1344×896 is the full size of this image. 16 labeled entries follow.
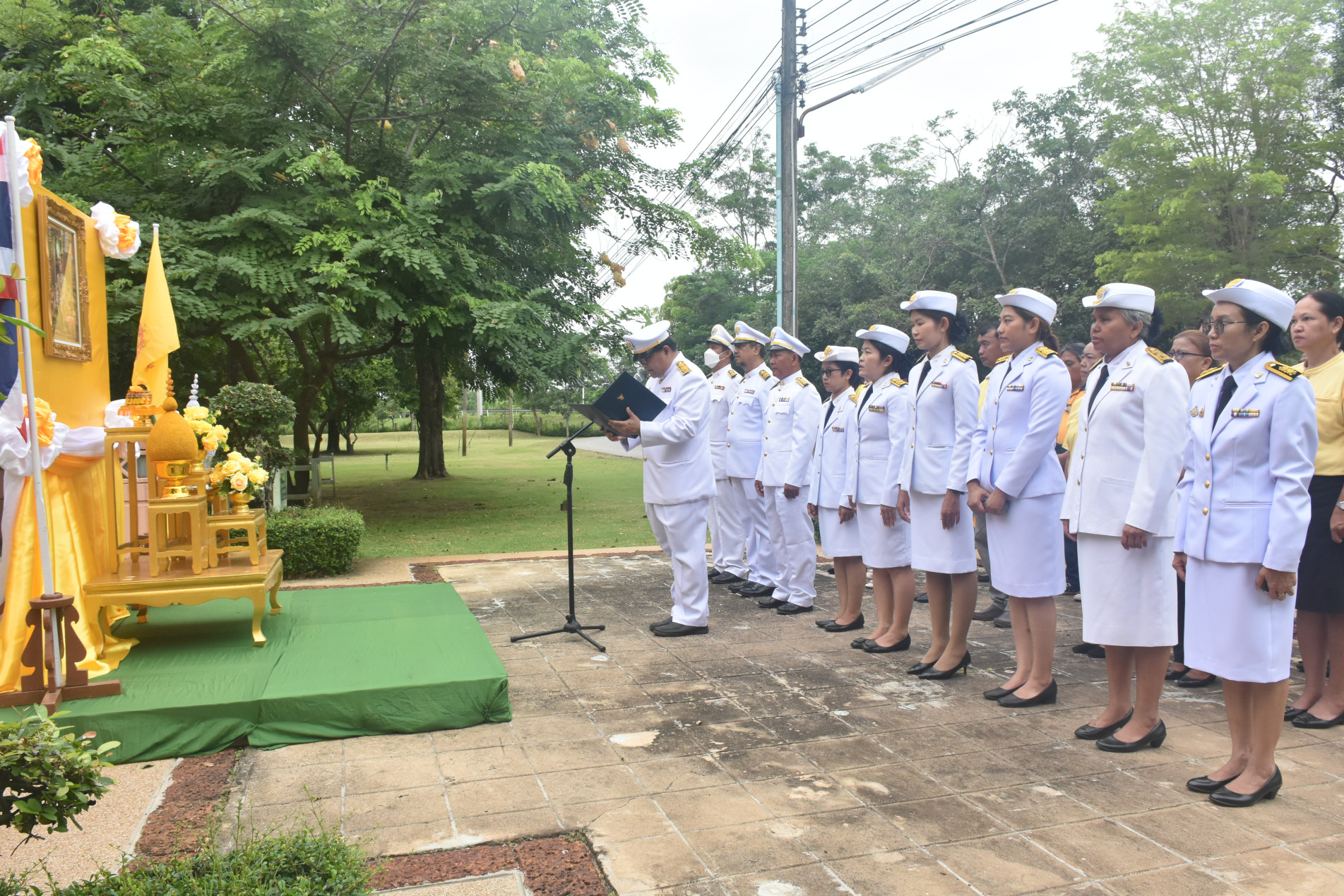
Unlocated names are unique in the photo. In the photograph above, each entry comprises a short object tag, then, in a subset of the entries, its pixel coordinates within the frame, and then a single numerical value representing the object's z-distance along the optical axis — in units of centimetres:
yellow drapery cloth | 411
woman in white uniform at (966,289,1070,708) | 439
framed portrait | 452
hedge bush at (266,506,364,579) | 799
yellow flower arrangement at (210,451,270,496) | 521
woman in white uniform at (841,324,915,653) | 544
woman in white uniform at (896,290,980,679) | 488
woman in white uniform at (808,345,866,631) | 604
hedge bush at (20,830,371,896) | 212
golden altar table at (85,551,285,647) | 454
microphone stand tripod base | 564
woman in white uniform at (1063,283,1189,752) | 383
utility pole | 1015
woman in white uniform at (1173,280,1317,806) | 330
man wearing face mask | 784
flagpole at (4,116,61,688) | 405
